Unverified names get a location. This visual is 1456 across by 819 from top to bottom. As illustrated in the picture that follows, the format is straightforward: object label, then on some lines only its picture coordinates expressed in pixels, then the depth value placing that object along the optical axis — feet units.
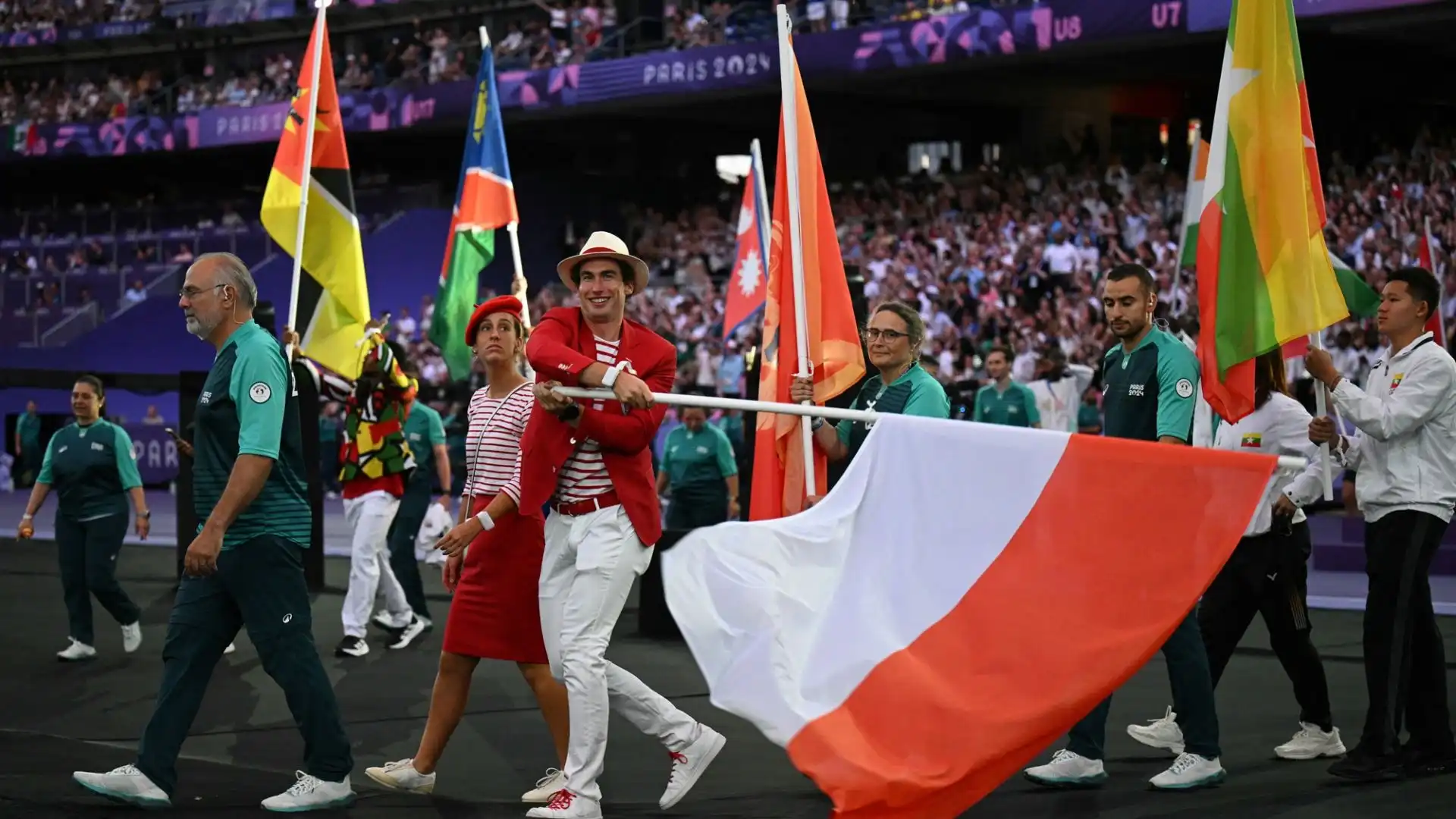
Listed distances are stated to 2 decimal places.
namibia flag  41.57
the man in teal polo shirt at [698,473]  44.37
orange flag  21.79
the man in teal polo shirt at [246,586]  20.36
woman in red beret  21.86
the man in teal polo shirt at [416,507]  37.76
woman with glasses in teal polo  22.13
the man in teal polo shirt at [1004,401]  46.34
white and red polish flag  16.02
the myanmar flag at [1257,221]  21.94
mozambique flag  38.58
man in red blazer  19.90
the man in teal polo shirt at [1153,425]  21.57
